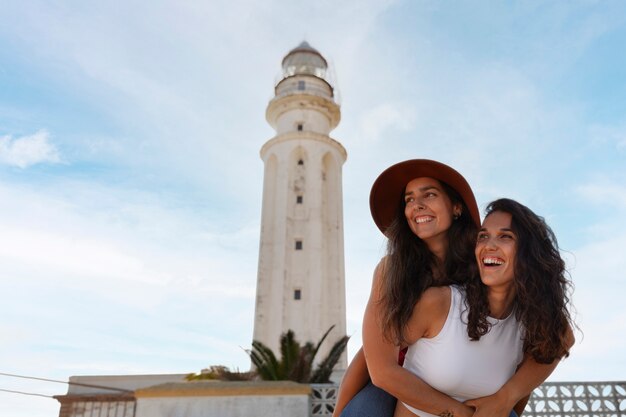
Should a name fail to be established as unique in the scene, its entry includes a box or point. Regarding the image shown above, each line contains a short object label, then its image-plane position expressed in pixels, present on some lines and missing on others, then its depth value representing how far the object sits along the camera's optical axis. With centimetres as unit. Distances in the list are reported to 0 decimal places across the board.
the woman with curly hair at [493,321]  184
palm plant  1279
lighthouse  2064
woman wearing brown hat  185
